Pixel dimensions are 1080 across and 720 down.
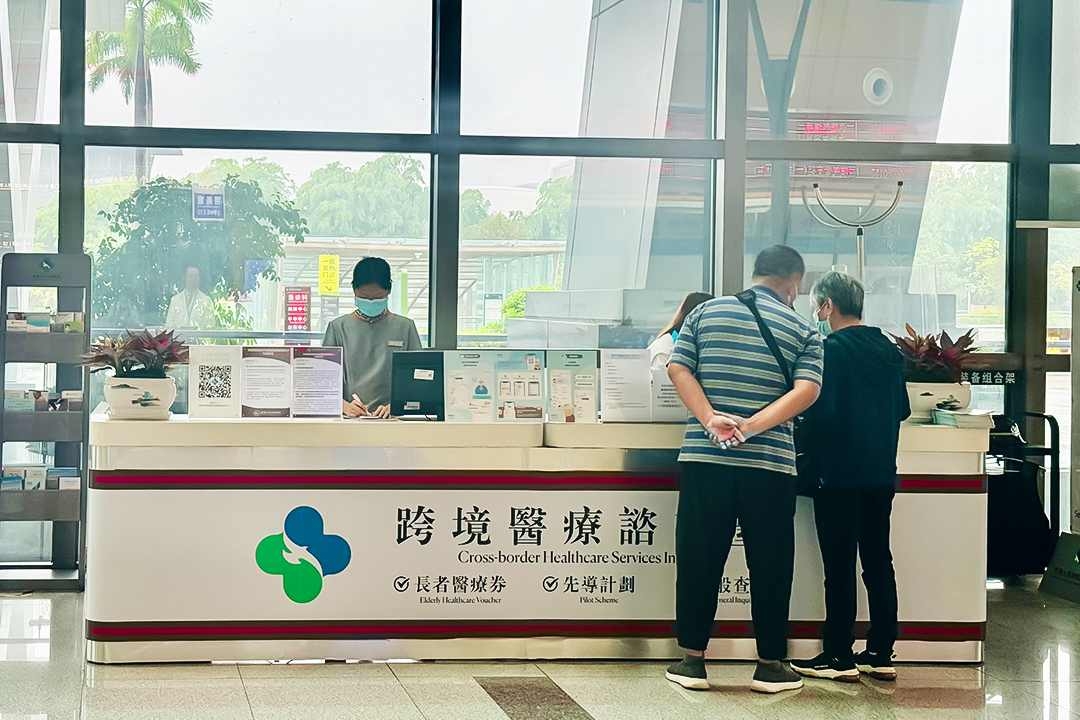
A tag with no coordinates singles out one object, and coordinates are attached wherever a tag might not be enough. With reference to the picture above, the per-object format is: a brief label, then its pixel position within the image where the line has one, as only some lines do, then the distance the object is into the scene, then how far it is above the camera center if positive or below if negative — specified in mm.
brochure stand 6801 -385
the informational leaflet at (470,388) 5383 -153
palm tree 7262 +1674
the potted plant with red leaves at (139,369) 5230 -92
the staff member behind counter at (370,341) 6285 +40
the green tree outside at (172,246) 7336 +580
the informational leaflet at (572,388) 5449 -151
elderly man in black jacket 5125 -440
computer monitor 5398 -145
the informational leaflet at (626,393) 5457 -170
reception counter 5168 -791
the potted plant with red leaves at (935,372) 5684 -70
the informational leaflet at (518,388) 5422 -153
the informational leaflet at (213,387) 5301 -160
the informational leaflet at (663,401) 5465 -202
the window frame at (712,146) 7219 +1193
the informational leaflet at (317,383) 5355 -140
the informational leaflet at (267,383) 5297 -141
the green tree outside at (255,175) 7402 +990
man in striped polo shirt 4918 -382
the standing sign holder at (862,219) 7612 +814
